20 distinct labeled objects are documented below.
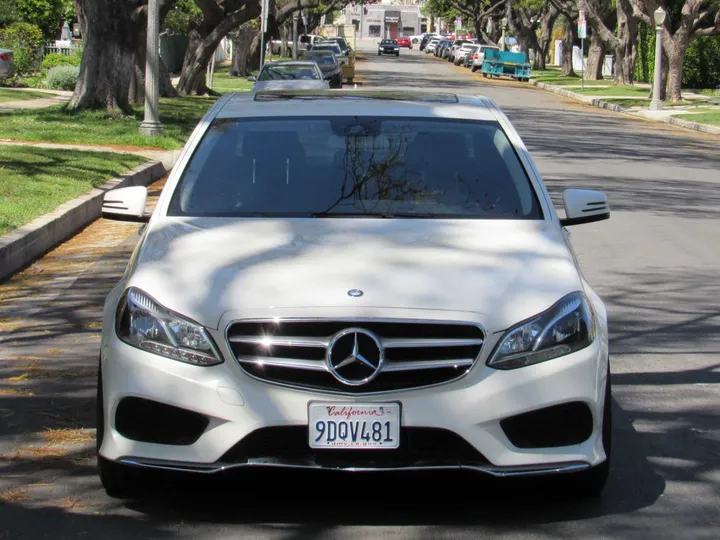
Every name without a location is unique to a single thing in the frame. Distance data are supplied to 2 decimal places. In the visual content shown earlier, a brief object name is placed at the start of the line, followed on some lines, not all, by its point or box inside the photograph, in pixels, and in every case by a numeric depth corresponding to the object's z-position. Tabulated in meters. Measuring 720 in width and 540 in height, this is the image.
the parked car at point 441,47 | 98.54
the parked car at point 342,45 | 70.12
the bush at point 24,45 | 38.84
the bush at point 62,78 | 35.22
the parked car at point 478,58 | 70.75
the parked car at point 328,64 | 43.80
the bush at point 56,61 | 39.12
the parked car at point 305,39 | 74.69
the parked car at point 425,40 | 128.84
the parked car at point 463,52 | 80.69
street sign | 48.91
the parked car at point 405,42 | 144.62
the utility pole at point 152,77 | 20.89
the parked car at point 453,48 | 86.69
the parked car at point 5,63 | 34.69
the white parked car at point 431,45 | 115.31
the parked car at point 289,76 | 27.77
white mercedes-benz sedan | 4.31
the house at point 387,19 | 182.75
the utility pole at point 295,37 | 54.87
